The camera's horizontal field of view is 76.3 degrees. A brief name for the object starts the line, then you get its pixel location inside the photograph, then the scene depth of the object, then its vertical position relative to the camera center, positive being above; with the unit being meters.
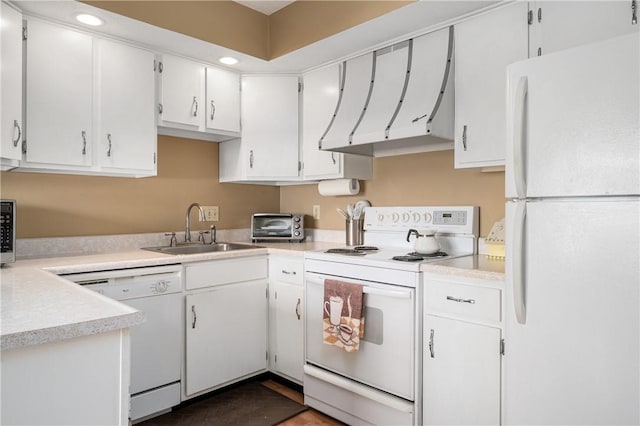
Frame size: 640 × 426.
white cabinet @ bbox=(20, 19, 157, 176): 2.16 +0.61
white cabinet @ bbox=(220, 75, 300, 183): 3.08 +0.65
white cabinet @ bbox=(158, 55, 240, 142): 2.67 +0.77
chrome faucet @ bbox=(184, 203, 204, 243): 3.02 -0.11
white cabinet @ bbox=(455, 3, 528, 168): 2.05 +0.72
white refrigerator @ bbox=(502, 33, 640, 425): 1.22 -0.08
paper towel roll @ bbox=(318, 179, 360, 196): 2.96 +0.19
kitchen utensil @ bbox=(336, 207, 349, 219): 3.00 -0.01
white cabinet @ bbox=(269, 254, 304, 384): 2.65 -0.70
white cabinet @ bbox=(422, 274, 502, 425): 1.74 -0.63
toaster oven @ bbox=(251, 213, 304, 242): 3.28 -0.12
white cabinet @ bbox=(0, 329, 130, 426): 0.94 -0.42
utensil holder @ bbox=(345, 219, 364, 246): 2.94 -0.15
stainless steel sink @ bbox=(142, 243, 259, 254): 2.79 -0.27
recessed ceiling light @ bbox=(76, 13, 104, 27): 2.17 +1.04
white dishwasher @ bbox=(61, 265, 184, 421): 2.19 -0.68
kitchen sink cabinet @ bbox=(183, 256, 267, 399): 2.48 -0.72
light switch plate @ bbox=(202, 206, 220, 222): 3.25 -0.02
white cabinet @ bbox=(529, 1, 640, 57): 1.72 +0.85
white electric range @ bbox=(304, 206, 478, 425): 2.00 -0.58
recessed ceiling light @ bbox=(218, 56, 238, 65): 2.81 +1.06
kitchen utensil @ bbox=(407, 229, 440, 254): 2.32 -0.18
